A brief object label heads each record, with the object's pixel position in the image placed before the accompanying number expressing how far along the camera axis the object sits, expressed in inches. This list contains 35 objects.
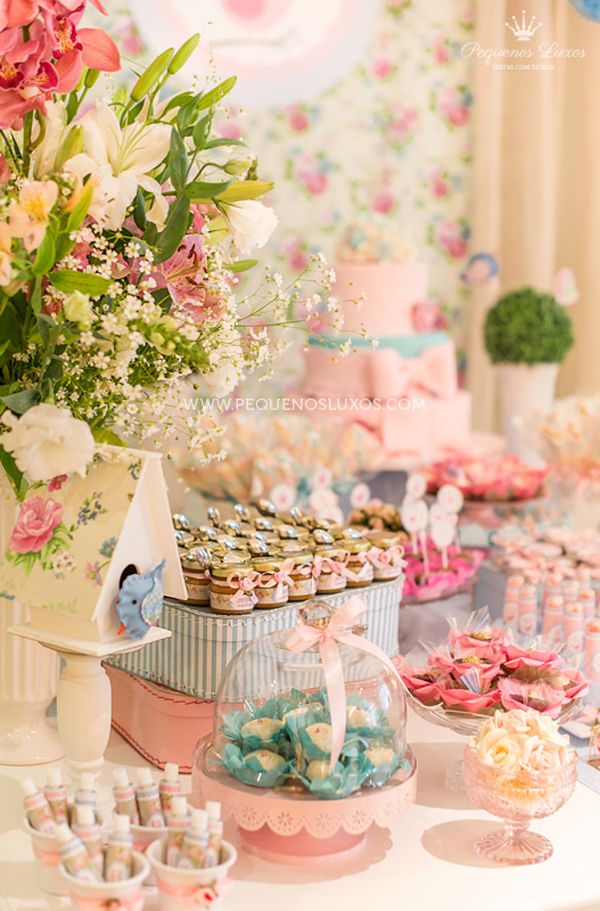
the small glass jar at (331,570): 58.1
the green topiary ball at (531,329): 154.3
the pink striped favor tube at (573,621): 74.0
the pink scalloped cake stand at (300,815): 44.0
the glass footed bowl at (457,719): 53.2
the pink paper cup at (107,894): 37.2
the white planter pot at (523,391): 158.6
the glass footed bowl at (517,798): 45.3
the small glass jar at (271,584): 54.9
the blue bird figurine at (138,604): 46.1
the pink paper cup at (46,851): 39.9
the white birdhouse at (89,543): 46.6
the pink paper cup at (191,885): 38.1
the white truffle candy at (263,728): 46.6
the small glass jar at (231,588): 53.7
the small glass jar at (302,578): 56.4
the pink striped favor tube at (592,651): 66.2
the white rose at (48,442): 44.2
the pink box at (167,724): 54.9
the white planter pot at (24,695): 54.0
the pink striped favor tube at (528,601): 79.1
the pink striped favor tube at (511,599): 79.7
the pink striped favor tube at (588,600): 76.4
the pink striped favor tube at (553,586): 78.4
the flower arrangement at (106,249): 44.0
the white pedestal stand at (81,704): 47.8
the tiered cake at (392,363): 122.3
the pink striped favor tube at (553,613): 76.0
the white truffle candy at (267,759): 45.1
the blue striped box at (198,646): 54.0
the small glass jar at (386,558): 60.8
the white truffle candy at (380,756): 45.6
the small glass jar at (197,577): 54.9
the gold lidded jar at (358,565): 59.5
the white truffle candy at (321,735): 44.9
